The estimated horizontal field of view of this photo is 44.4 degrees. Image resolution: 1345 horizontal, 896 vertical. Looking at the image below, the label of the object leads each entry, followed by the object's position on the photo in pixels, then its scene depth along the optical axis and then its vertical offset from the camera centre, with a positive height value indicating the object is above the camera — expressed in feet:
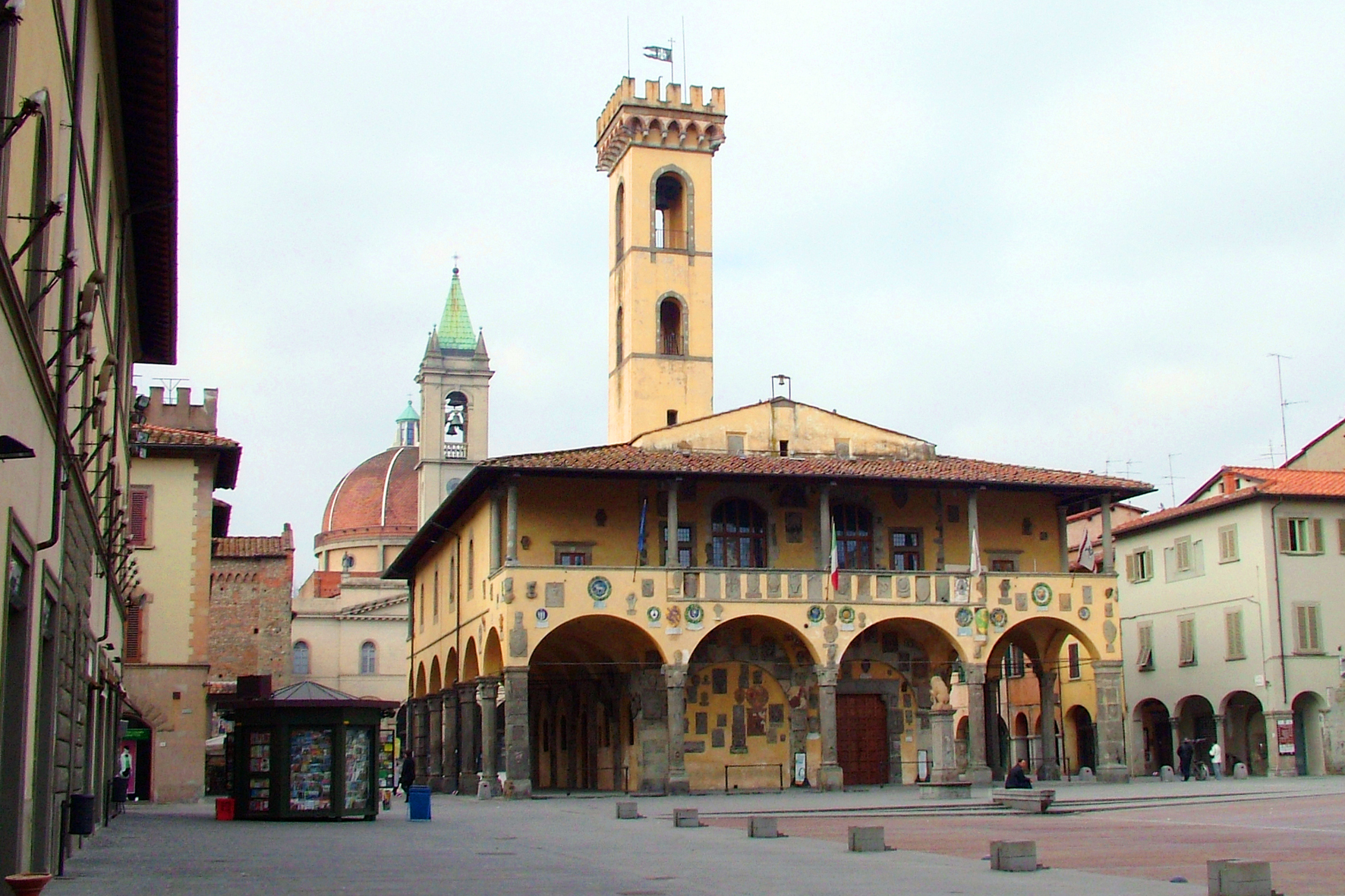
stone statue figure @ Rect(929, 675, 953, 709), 132.05 +0.39
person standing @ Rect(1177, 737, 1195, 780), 135.23 -5.06
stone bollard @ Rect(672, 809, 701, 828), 76.54 -5.35
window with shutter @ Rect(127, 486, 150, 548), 124.36 +14.64
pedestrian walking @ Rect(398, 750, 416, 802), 125.70 -4.96
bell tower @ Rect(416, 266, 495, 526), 289.94 +52.84
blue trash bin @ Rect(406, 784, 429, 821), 89.35 -5.30
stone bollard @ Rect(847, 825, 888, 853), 58.34 -4.98
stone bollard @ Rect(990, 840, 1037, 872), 48.85 -4.70
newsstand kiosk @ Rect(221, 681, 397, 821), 83.10 -2.40
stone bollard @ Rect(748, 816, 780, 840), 67.26 -5.17
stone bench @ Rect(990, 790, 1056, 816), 83.82 -5.29
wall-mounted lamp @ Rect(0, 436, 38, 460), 28.35 +4.52
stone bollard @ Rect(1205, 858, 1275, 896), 38.52 -4.31
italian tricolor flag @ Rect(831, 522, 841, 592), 120.88 +9.05
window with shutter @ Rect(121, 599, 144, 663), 123.85 +5.55
